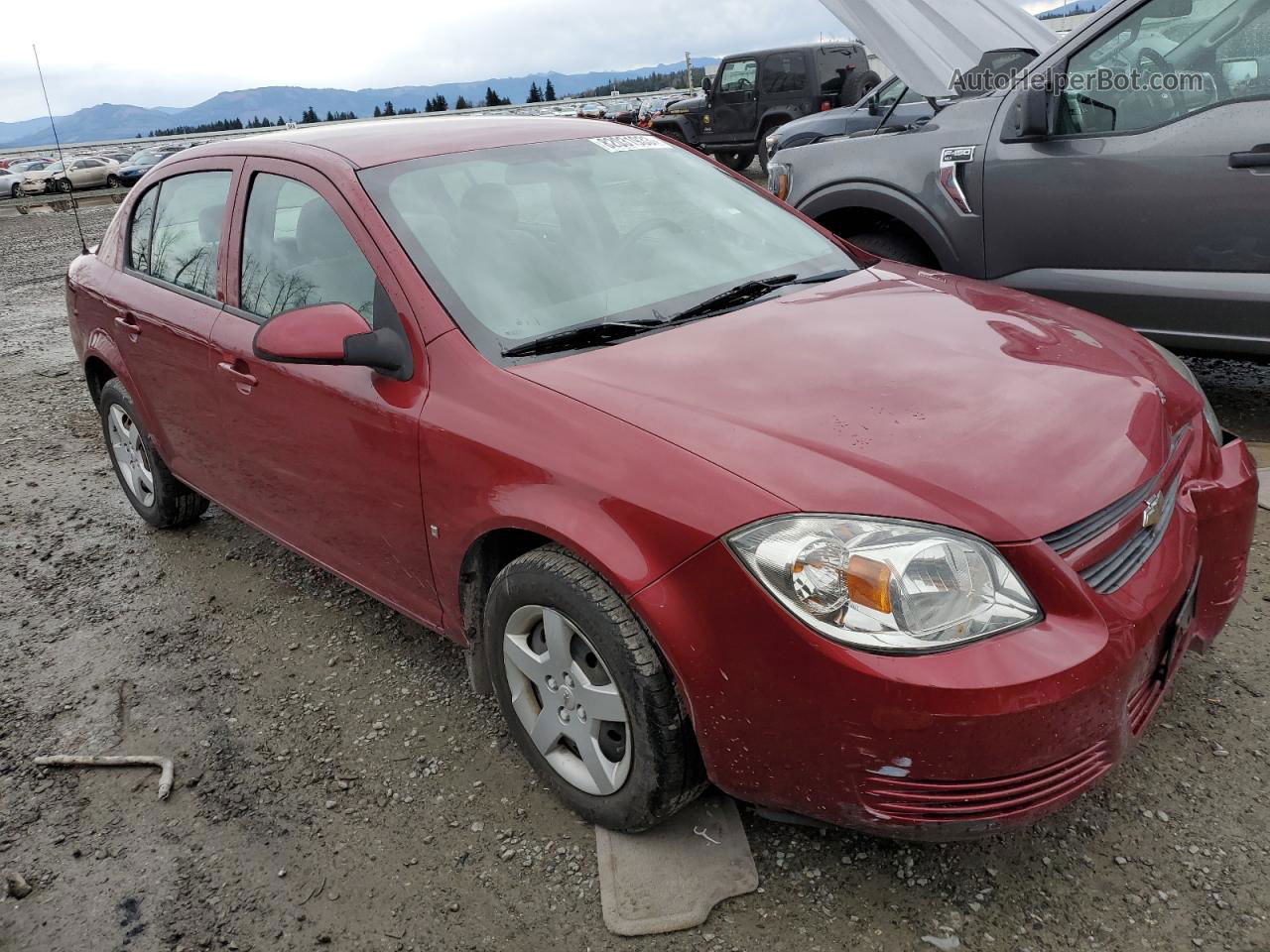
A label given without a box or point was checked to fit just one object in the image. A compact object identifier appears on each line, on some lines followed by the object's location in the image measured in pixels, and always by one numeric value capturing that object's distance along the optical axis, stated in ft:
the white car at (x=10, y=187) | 110.22
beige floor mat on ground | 7.21
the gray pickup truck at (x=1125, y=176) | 12.94
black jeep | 56.18
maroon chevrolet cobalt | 6.11
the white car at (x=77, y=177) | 111.14
